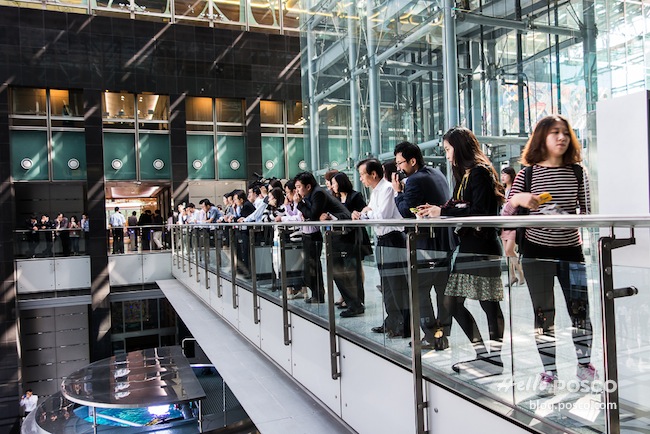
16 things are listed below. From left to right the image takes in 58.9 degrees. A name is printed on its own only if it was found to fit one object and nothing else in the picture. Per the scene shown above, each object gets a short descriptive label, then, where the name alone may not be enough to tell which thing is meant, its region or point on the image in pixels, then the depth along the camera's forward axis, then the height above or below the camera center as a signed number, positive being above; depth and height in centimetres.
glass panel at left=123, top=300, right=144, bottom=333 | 2002 -315
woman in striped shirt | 190 +0
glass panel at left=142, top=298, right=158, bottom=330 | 2042 -320
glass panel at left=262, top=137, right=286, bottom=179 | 2172 +239
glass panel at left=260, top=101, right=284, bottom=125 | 2166 +408
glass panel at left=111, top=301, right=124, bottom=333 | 1984 -325
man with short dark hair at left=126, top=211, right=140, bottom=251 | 1820 -25
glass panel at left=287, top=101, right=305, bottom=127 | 2197 +404
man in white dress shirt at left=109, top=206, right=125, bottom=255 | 1827 -42
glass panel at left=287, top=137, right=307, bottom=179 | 2206 +251
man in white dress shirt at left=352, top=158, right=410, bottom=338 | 303 -35
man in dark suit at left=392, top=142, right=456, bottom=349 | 267 -31
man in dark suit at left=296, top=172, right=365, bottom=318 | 373 -35
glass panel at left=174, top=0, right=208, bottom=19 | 2017 +759
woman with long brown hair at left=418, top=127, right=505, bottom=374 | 229 -22
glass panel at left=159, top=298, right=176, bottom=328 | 2067 -332
